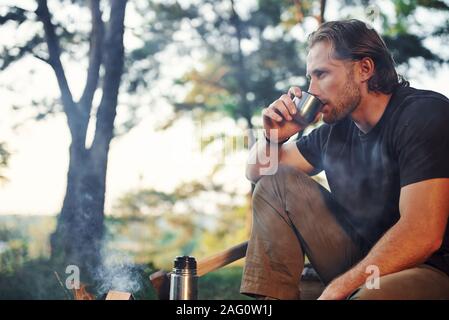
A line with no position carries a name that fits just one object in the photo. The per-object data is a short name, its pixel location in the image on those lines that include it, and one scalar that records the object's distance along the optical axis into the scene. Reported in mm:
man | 1304
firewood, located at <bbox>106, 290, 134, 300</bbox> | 1741
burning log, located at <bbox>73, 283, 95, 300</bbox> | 2047
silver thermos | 1515
